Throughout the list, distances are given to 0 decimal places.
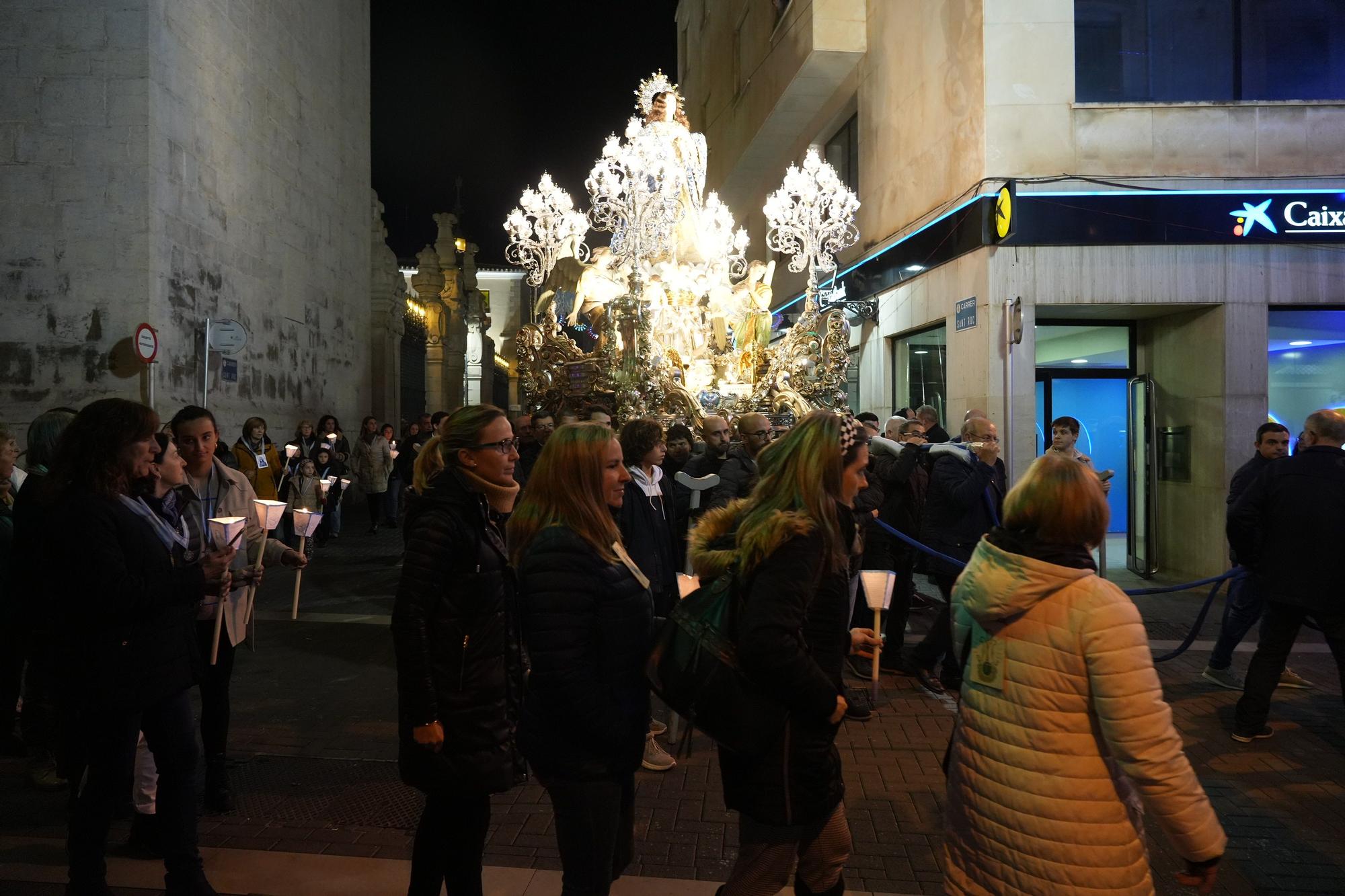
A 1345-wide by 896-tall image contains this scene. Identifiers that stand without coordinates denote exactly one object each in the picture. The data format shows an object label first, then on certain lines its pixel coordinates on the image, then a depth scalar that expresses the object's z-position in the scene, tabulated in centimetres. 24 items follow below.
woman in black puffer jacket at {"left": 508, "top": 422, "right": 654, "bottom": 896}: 256
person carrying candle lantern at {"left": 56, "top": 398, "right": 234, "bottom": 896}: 308
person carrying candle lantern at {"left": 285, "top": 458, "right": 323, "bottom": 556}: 1243
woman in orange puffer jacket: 223
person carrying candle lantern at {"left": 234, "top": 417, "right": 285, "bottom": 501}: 1021
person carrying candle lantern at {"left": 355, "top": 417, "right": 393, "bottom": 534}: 1590
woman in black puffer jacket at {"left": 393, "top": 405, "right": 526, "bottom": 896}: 279
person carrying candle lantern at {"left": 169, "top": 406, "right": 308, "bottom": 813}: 426
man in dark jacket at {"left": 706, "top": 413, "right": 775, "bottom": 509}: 654
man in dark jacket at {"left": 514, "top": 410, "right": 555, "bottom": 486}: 907
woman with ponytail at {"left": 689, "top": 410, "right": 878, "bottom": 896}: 247
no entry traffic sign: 1091
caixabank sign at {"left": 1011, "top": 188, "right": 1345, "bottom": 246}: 1035
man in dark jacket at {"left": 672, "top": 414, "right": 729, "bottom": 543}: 741
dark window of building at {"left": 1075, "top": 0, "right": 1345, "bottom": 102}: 1094
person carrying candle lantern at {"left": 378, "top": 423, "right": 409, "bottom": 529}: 1619
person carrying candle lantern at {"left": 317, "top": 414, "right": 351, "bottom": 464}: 1465
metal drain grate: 430
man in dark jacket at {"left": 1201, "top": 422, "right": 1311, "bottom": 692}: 637
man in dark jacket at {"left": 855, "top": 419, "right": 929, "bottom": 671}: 704
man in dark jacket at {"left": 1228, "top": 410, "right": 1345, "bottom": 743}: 517
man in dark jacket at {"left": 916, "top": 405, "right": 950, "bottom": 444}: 966
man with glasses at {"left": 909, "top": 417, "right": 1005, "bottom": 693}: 631
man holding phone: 811
